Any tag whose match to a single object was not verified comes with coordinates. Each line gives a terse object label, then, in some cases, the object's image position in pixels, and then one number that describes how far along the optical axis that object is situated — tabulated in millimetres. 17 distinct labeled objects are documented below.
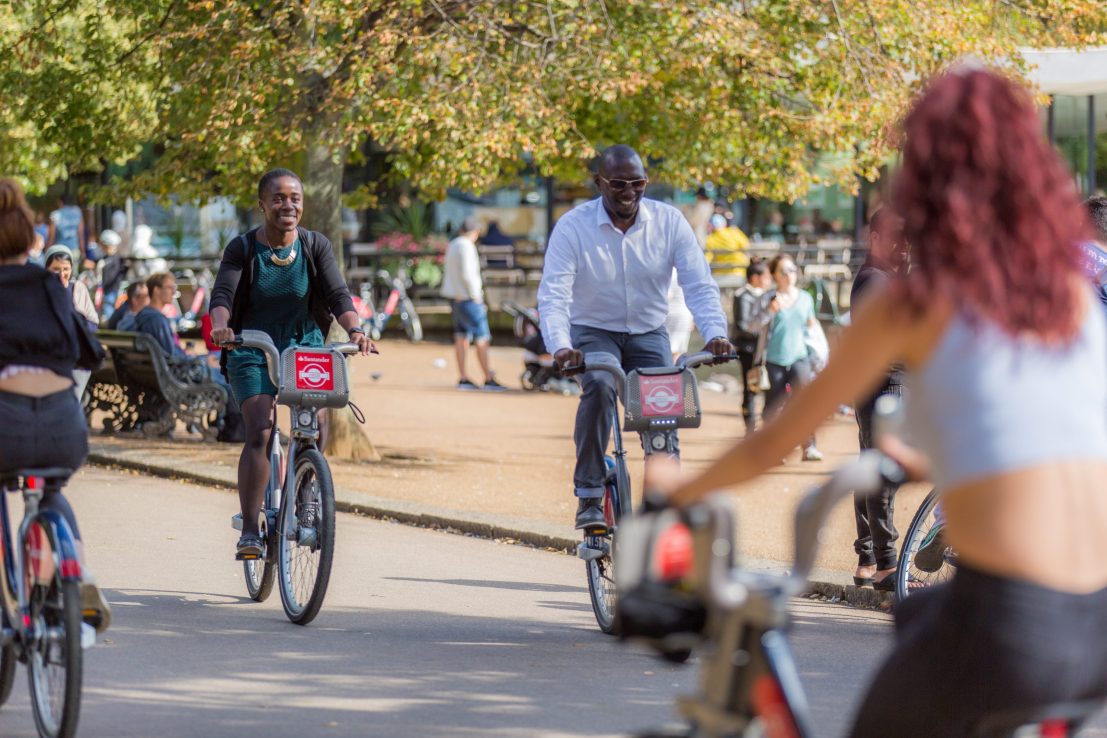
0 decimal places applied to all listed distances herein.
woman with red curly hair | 5293
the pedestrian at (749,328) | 28844
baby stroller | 39312
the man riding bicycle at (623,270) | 14094
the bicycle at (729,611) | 5434
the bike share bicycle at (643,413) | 13289
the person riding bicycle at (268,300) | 14953
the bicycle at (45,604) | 9484
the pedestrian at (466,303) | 39719
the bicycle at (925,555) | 13742
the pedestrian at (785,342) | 27687
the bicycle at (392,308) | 51187
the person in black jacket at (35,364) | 10023
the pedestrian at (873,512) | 14539
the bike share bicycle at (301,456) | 14195
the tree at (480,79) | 23984
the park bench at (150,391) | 28094
